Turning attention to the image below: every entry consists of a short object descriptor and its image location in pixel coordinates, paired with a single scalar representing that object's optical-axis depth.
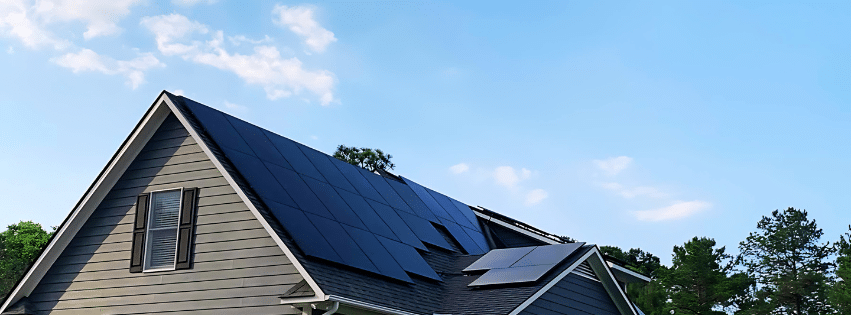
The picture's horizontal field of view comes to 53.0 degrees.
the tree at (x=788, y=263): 44.31
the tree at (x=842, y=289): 37.75
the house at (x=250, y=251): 12.40
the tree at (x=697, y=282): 42.00
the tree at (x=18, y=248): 48.62
